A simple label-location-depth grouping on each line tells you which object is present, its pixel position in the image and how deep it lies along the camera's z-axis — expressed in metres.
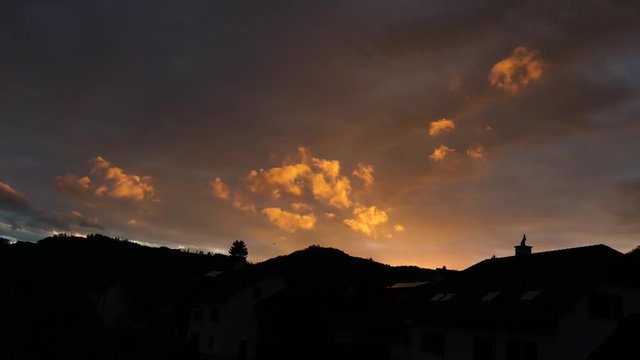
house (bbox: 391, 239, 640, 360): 27.53
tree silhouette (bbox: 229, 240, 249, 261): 150.25
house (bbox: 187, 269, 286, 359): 54.00
